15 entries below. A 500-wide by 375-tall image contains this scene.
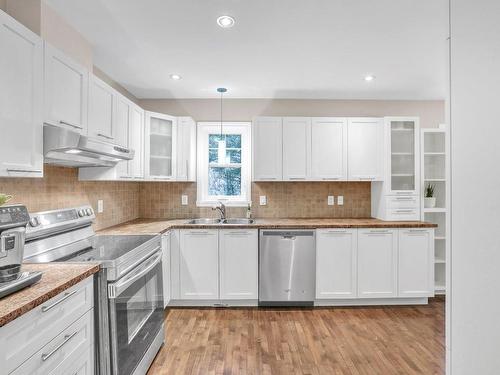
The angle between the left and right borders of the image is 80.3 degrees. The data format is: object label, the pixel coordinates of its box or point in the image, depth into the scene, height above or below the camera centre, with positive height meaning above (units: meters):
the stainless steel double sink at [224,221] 3.74 -0.42
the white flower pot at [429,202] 3.68 -0.15
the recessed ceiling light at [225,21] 2.07 +1.19
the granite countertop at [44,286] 1.07 -0.44
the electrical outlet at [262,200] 3.94 -0.15
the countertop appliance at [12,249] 1.21 -0.27
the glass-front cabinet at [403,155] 3.61 +0.42
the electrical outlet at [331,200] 3.93 -0.15
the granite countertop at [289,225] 3.20 -0.40
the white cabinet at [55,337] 1.08 -0.64
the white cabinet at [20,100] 1.42 +0.44
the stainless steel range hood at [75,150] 1.69 +0.24
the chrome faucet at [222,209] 3.74 -0.26
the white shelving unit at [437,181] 3.67 +0.11
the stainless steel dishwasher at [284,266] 3.28 -0.86
